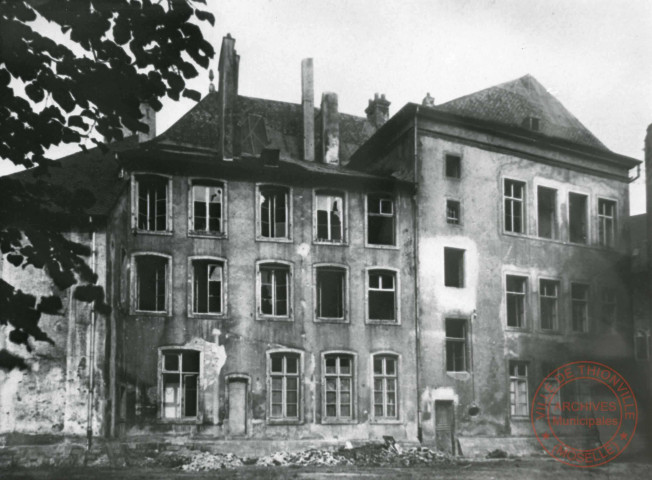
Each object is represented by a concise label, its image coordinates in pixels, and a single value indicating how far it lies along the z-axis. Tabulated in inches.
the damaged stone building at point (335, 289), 1006.4
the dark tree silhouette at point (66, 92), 261.3
